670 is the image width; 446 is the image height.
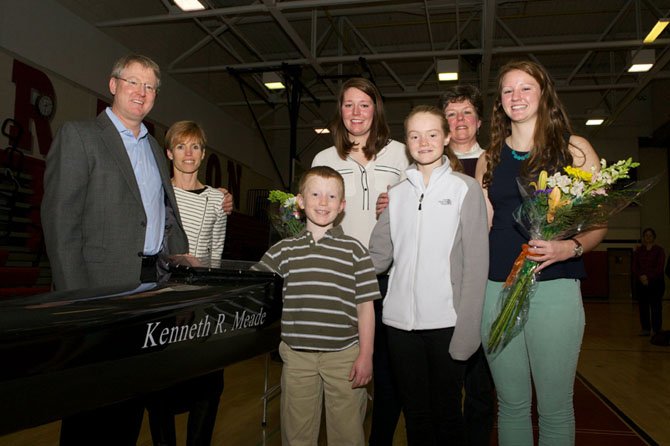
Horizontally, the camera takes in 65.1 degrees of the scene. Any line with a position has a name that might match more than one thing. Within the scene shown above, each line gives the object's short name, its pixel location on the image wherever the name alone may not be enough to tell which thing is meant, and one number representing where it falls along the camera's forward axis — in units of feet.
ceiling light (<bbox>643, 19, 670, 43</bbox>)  25.22
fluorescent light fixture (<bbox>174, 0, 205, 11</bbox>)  24.70
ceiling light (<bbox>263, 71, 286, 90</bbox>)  33.81
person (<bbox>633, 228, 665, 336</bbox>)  23.49
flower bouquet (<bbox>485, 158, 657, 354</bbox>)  4.83
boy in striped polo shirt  5.27
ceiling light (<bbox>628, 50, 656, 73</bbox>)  30.19
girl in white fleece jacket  5.21
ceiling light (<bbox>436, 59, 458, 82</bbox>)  31.55
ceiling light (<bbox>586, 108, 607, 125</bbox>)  41.11
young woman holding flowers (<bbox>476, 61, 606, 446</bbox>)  4.93
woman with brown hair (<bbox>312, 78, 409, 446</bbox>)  6.54
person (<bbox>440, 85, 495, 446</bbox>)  6.70
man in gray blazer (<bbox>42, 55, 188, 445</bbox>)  5.23
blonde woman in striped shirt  6.31
